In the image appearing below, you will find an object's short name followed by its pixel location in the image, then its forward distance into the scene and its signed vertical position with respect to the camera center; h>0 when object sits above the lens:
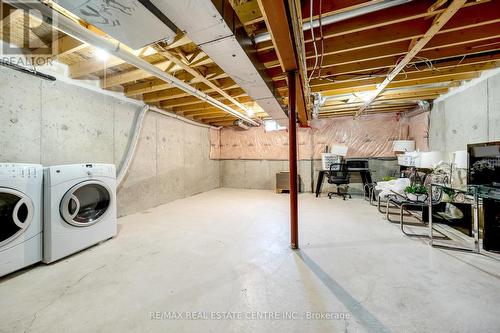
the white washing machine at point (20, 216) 1.62 -0.41
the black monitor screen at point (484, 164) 2.04 +0.02
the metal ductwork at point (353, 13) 1.49 +1.23
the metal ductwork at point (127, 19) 1.14 +0.95
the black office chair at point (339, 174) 4.78 -0.18
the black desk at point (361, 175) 4.77 -0.24
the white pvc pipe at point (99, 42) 1.33 +1.10
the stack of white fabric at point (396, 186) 3.13 -0.33
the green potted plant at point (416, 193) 2.73 -0.37
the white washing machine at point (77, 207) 1.87 -0.42
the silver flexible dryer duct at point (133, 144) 3.27 +0.44
